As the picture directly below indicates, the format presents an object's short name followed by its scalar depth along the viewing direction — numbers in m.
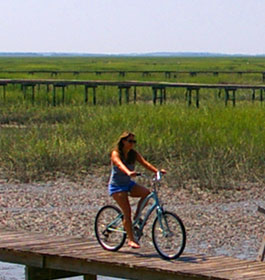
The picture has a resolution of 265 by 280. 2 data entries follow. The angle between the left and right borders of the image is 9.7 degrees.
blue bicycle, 15.25
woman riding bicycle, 15.46
